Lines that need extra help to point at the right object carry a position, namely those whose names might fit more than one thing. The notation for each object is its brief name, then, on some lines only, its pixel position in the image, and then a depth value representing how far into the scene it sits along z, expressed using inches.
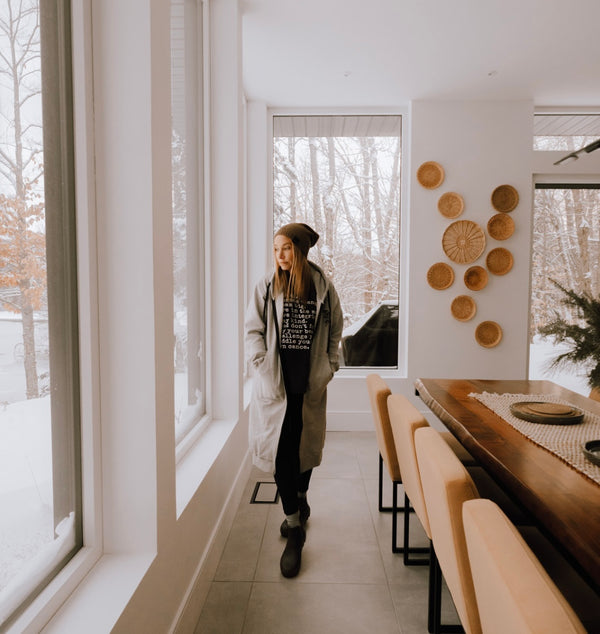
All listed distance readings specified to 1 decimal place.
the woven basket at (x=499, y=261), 162.4
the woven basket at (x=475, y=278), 163.2
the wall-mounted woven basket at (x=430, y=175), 161.9
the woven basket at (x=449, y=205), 162.6
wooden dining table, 43.4
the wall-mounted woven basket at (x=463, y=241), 162.2
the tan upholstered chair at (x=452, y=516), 45.1
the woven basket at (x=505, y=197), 161.5
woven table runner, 58.7
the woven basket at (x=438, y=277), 164.6
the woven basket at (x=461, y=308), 164.9
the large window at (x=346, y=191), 172.1
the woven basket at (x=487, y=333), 164.7
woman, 84.4
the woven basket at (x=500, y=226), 161.8
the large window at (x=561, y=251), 168.1
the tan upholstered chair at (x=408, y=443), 65.4
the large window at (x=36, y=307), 39.1
